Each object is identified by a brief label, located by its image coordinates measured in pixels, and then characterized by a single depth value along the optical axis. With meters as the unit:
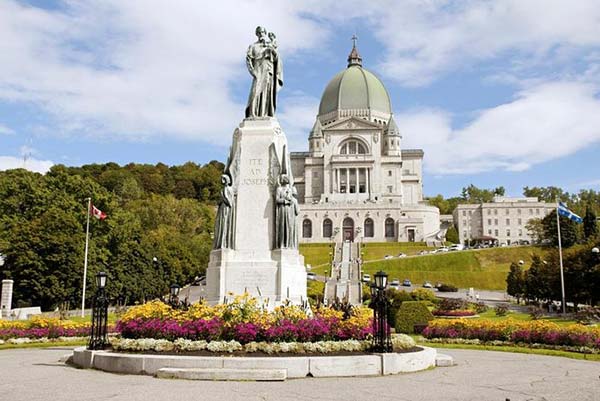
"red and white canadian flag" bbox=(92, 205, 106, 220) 39.20
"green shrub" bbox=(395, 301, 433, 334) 25.22
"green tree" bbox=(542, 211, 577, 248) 84.12
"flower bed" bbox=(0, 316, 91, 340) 22.19
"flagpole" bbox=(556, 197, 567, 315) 36.78
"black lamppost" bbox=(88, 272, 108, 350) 14.02
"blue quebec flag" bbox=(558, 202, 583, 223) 35.96
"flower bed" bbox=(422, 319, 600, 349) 18.34
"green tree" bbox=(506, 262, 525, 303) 50.97
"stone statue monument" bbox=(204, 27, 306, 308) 16.75
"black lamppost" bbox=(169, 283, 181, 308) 16.24
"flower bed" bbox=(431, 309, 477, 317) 34.12
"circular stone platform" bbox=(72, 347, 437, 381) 11.10
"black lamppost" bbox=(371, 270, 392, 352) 12.56
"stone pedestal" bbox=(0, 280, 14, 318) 37.64
